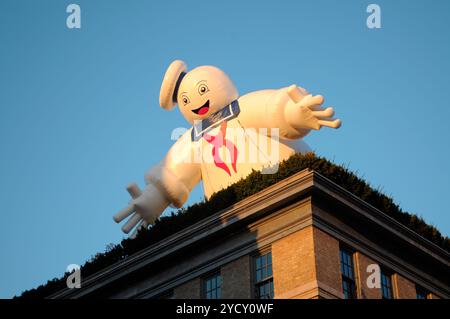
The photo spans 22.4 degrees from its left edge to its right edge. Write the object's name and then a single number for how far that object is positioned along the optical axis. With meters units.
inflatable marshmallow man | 28.31
